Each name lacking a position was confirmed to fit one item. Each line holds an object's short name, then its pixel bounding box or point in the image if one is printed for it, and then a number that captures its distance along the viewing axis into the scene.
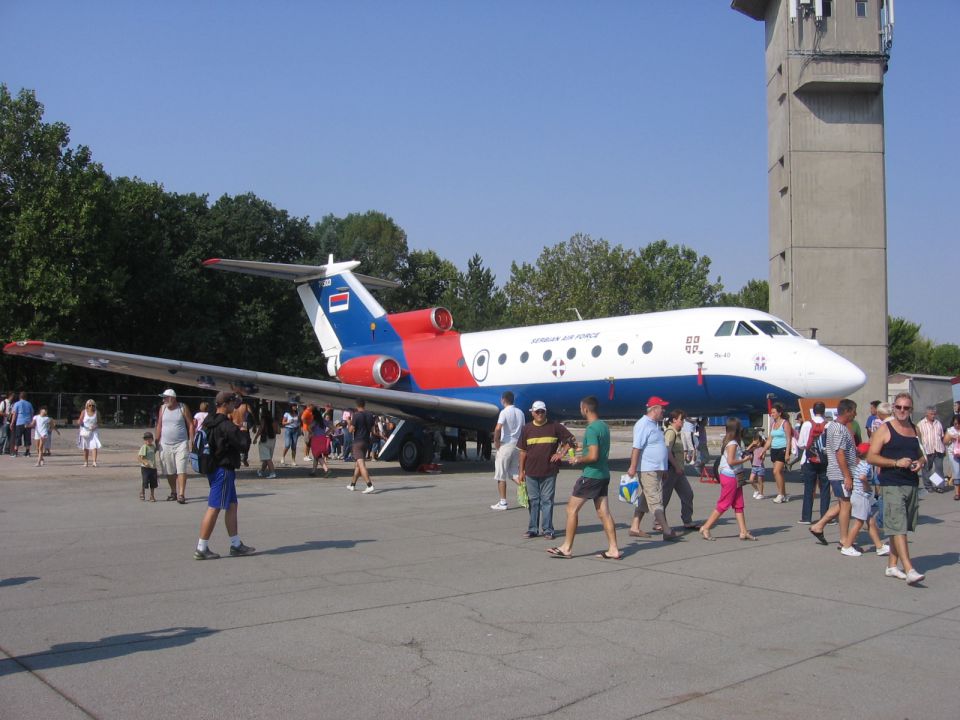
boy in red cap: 9.24
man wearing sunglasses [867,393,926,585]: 8.05
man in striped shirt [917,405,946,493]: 17.19
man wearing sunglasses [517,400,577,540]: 10.38
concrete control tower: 35.66
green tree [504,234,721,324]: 68.12
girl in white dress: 19.50
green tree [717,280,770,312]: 89.62
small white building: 28.83
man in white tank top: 13.69
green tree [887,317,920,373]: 78.19
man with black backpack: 8.87
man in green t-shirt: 9.14
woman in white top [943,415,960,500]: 17.22
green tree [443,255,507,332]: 70.06
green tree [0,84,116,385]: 38.06
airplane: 16.77
